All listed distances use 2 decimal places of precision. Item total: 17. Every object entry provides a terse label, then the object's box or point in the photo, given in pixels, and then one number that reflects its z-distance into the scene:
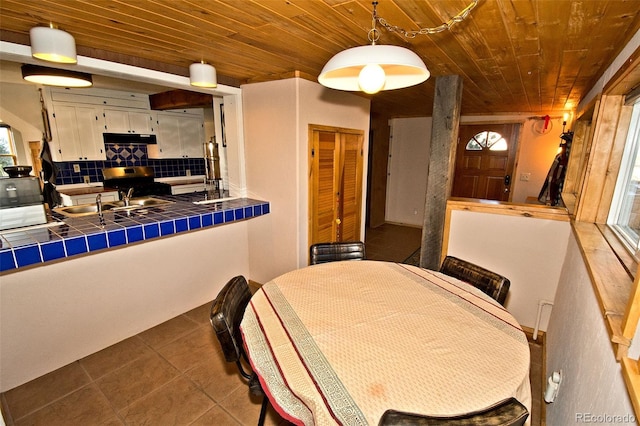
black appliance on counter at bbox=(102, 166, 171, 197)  4.51
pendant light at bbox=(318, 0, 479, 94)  1.05
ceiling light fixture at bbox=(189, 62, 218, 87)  2.17
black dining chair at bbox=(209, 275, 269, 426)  1.30
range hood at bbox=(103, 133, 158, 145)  4.48
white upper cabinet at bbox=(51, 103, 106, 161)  4.02
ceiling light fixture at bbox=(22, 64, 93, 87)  2.14
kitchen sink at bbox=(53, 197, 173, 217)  2.71
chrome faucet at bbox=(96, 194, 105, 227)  2.28
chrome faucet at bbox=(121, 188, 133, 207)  2.89
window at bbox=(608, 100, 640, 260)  1.57
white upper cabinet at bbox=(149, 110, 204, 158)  5.04
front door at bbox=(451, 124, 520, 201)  4.95
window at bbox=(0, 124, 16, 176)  3.91
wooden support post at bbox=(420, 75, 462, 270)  2.53
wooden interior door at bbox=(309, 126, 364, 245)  2.93
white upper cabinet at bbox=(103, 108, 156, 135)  4.43
